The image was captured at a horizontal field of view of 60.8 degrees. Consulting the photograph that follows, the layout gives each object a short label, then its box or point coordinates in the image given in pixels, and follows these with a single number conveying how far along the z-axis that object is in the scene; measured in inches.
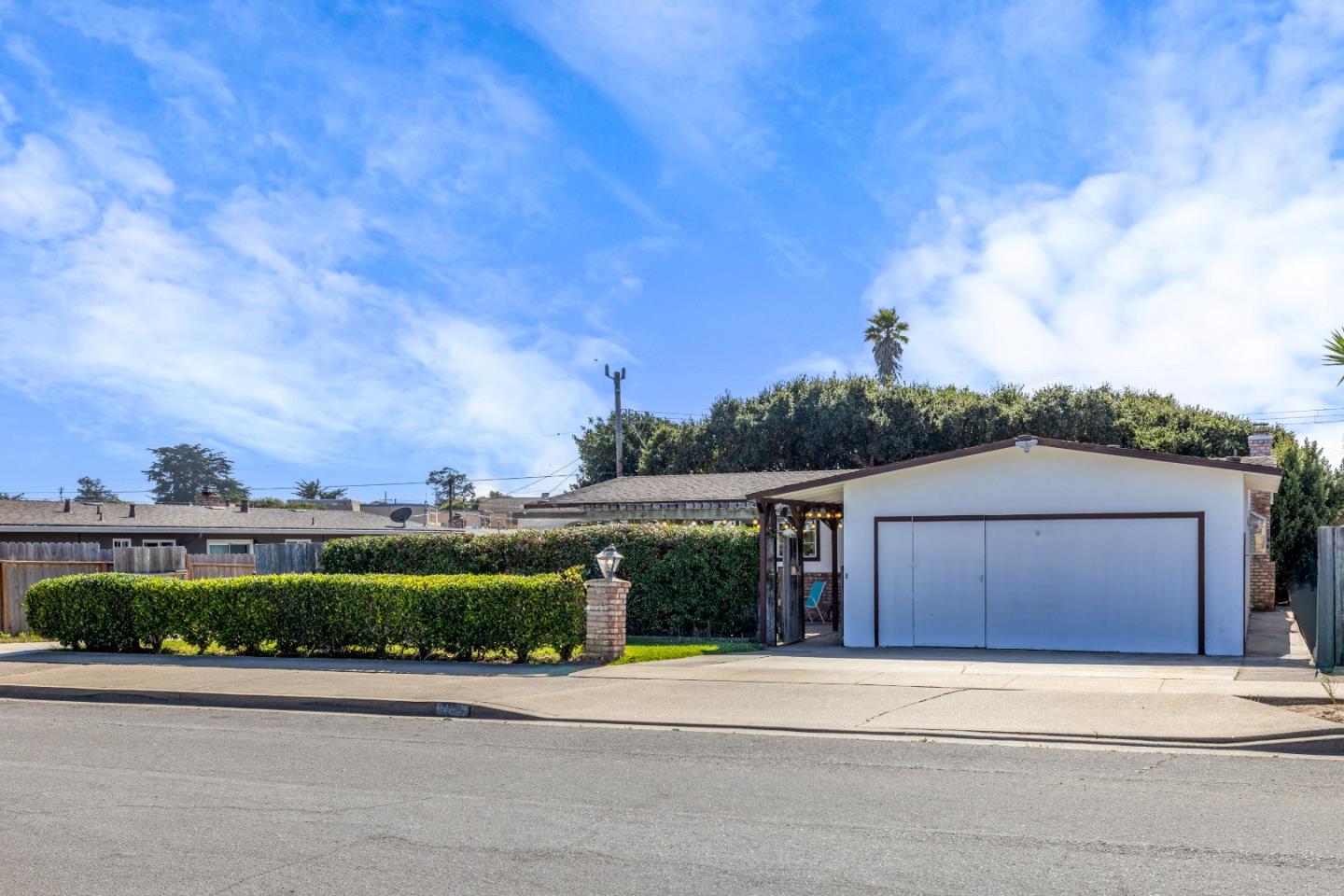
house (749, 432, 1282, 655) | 667.4
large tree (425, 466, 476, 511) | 3577.8
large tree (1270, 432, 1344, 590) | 1166.3
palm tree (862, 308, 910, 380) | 2251.5
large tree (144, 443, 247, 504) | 3922.2
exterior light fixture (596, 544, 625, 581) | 613.9
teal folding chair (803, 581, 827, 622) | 939.3
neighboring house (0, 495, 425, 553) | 1100.5
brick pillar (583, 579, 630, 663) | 621.0
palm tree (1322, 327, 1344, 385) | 518.0
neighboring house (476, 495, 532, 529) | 2460.6
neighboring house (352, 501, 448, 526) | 2085.4
